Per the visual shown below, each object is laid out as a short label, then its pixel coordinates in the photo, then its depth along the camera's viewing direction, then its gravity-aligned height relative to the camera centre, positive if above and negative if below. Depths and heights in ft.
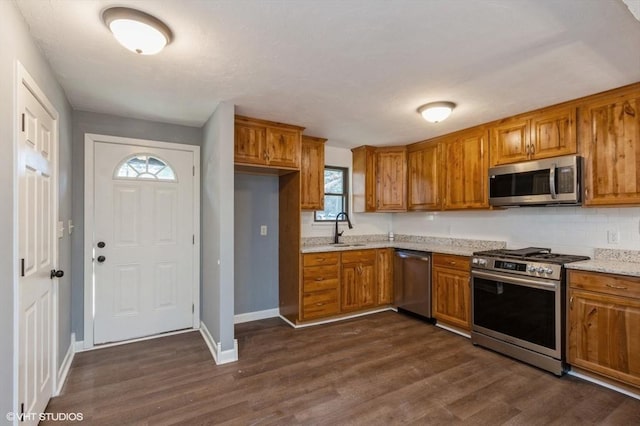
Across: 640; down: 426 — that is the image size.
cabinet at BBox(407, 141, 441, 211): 13.38 +1.74
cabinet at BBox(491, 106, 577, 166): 9.21 +2.55
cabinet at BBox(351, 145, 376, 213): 14.98 +1.77
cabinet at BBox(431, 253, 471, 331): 11.18 -2.90
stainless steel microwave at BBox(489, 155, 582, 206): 8.96 +1.01
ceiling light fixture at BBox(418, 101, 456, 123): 9.30 +3.19
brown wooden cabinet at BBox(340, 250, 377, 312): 13.07 -2.86
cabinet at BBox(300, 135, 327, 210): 12.99 +1.78
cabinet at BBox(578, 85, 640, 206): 8.04 +1.84
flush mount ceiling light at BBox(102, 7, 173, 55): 5.19 +3.29
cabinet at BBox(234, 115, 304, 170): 10.56 +2.57
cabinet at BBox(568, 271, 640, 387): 7.39 -2.82
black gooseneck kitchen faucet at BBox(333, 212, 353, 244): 14.75 -0.86
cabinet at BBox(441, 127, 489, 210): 11.46 +1.78
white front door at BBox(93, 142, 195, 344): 10.39 -0.91
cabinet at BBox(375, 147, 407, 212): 14.87 +1.72
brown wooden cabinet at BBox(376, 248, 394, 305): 13.99 -2.79
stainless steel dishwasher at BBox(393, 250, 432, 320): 12.64 -2.92
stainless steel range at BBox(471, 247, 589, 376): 8.55 -2.74
